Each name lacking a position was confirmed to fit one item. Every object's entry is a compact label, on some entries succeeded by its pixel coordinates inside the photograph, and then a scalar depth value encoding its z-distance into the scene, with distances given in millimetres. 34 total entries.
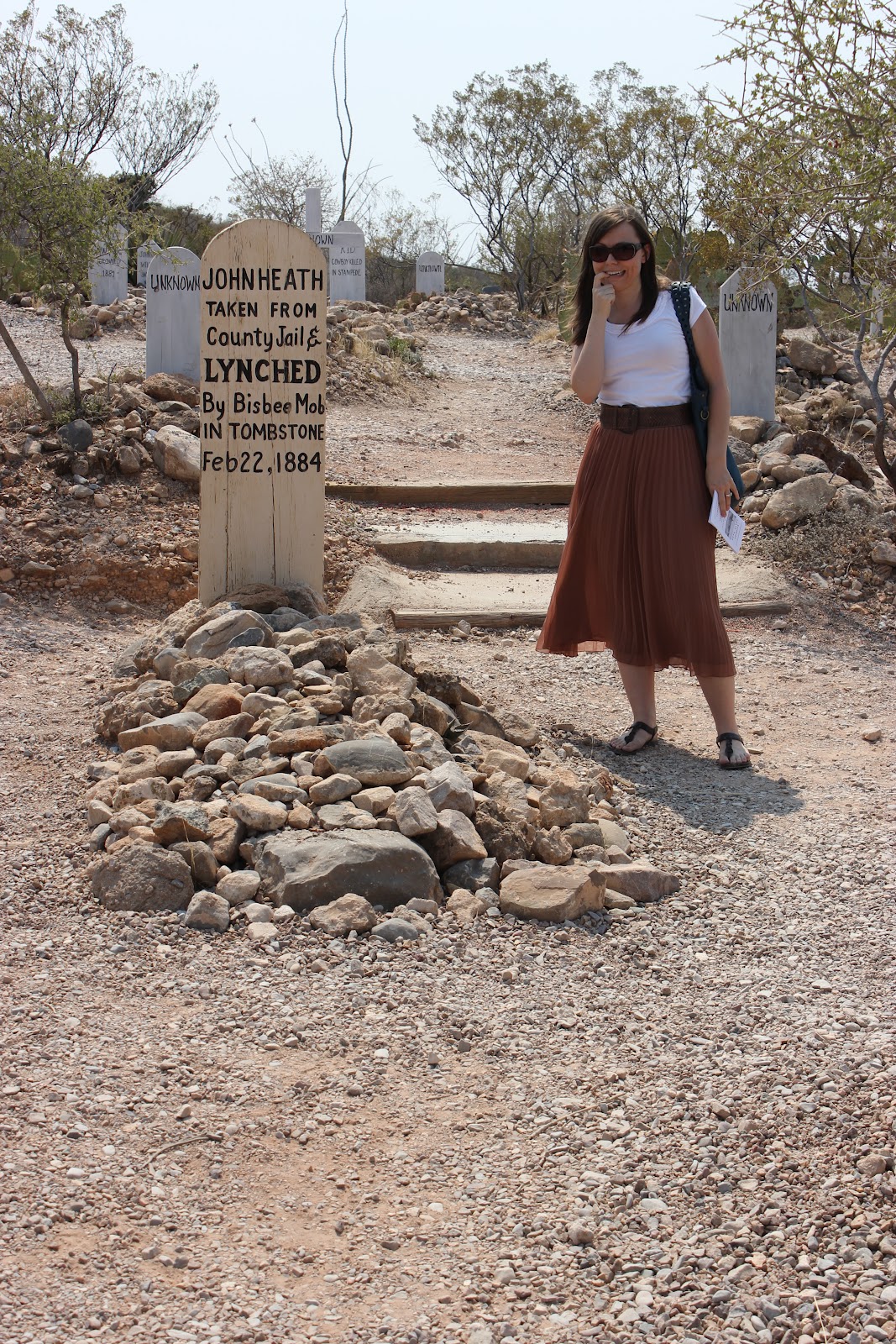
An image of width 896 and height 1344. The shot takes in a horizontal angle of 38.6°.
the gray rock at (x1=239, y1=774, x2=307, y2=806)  3646
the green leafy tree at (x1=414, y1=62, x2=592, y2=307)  25859
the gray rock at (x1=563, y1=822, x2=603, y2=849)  3693
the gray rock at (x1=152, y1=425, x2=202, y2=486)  7625
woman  4324
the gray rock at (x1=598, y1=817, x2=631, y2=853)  3777
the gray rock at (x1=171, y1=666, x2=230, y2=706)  4375
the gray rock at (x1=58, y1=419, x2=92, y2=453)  7723
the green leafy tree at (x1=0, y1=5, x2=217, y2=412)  8039
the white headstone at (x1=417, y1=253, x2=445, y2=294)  22484
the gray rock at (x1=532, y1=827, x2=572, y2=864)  3564
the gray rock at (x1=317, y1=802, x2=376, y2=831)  3498
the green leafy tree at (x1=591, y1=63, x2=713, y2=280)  20141
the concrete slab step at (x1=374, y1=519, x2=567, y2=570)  7359
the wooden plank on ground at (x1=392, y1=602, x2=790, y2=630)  6379
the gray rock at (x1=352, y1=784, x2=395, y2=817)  3588
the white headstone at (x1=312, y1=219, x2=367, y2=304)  19234
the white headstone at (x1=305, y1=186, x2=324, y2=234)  19828
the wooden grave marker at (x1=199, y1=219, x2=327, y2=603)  5148
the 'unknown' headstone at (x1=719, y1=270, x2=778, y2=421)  10375
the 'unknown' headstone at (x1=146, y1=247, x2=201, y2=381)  9531
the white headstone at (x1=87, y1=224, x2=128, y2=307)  17625
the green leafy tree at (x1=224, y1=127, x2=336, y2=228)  23281
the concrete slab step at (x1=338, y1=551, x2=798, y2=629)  6473
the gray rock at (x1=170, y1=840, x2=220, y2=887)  3393
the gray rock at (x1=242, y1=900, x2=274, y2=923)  3225
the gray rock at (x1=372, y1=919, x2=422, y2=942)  3182
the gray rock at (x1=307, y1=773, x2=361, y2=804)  3633
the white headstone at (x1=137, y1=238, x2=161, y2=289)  8961
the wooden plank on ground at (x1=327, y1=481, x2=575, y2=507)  8328
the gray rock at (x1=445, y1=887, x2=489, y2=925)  3318
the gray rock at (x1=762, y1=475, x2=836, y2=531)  7906
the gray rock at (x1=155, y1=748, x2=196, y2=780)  3932
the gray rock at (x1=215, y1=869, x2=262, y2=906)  3320
